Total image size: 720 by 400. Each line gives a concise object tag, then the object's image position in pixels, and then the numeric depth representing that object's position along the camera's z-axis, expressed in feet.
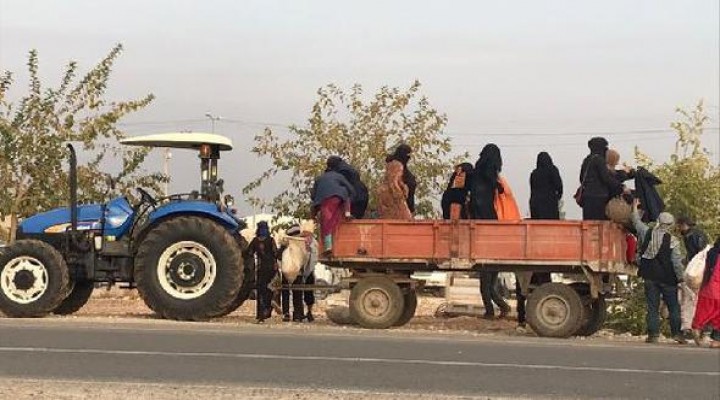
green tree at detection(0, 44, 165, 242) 74.54
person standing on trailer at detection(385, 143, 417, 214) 49.32
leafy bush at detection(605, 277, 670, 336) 52.38
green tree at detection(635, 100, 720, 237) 75.46
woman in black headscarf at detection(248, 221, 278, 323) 50.47
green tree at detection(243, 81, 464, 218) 92.07
